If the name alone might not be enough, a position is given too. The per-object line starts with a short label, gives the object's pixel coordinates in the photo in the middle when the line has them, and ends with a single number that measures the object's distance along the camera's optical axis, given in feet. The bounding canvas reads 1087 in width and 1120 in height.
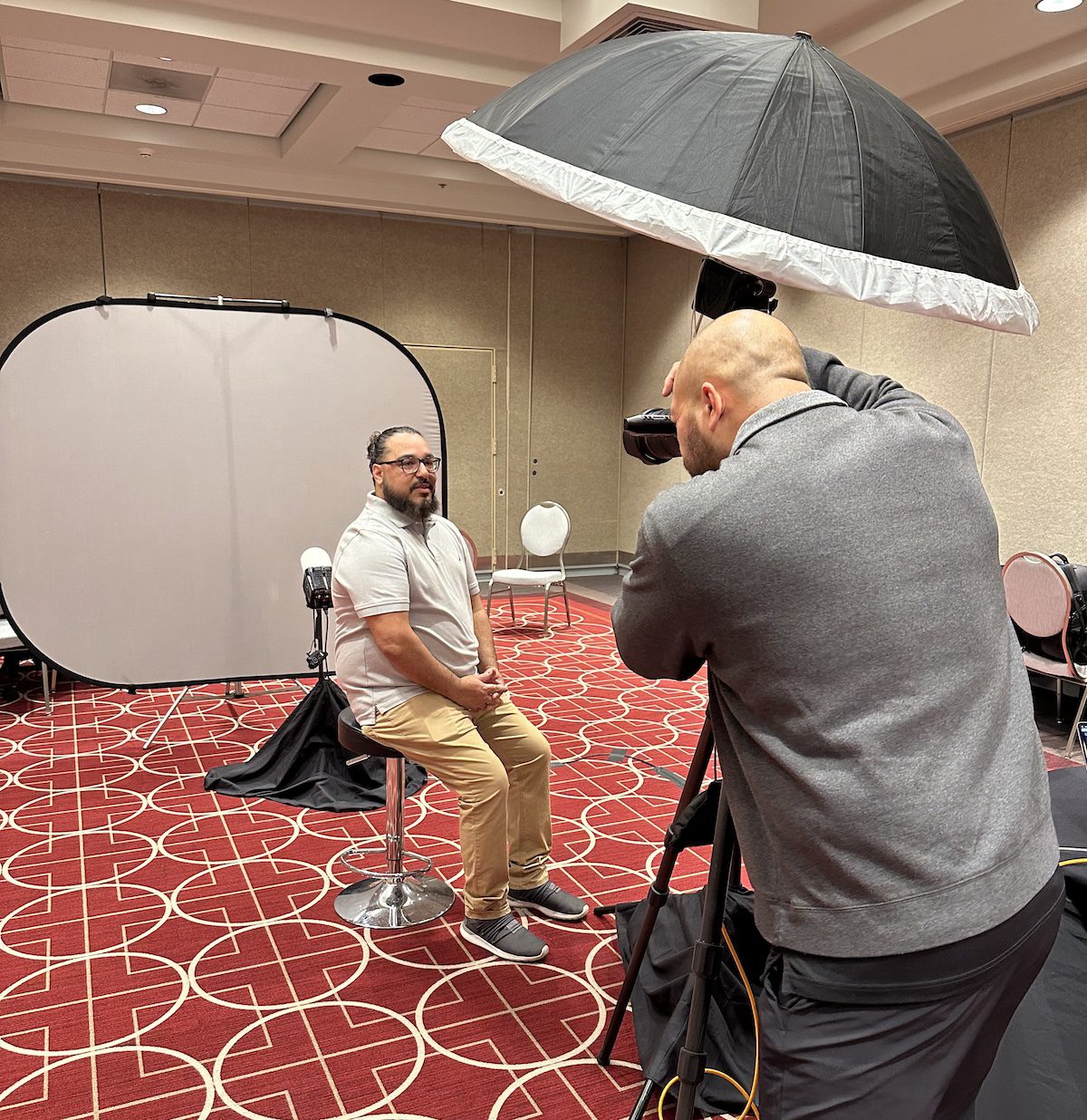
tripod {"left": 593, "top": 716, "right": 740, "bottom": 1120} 5.14
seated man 8.86
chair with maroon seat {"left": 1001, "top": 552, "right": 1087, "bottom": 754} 14.24
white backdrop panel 12.98
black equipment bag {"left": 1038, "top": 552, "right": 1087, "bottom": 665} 14.40
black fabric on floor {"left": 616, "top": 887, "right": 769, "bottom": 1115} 6.89
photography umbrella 3.85
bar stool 9.42
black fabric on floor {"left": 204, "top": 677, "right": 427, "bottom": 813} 12.64
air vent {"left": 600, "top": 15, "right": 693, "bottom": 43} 14.67
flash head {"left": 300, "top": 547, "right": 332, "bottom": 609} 12.37
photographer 3.60
